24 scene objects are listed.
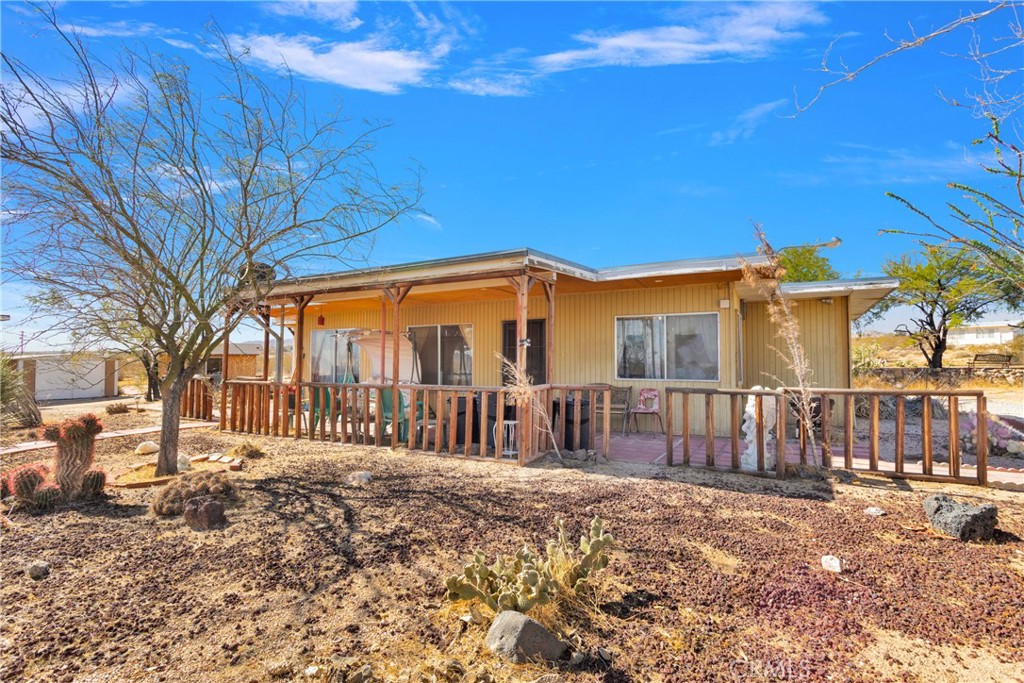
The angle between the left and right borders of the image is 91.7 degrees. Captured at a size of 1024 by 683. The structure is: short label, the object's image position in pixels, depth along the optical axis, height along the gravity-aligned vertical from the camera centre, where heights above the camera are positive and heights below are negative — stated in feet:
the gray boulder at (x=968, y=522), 11.21 -3.49
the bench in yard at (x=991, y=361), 68.49 +1.03
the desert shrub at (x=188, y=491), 12.92 -3.40
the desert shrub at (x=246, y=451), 20.36 -3.52
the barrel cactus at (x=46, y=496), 13.29 -3.50
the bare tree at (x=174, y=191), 14.21 +5.73
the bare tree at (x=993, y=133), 4.80 +2.46
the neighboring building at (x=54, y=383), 48.77 -1.80
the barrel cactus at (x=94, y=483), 14.21 -3.35
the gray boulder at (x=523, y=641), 6.75 -3.80
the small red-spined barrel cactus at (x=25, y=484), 13.26 -3.16
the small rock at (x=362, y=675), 6.32 -3.96
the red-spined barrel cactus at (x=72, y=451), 13.87 -2.41
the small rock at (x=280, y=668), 6.52 -4.02
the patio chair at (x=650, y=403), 27.94 -2.01
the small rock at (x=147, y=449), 21.21 -3.53
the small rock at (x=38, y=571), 9.45 -3.91
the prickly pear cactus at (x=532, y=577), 7.59 -3.43
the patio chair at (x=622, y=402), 28.71 -2.03
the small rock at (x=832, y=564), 9.59 -3.83
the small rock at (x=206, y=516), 12.04 -3.64
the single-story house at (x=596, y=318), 23.09 +3.01
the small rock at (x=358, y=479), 15.97 -3.69
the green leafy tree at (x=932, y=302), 62.80 +8.80
